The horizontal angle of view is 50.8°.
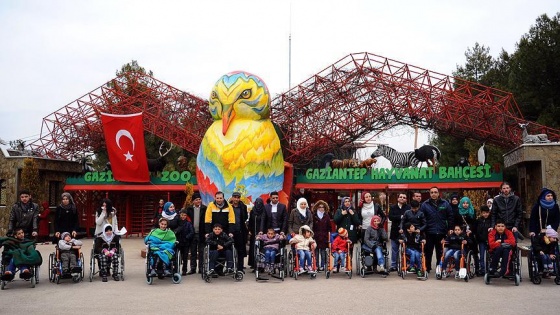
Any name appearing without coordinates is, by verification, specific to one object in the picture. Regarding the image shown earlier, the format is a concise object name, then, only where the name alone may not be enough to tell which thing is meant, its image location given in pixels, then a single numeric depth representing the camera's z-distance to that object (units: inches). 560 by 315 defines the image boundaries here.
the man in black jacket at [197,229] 492.4
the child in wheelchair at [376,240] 461.1
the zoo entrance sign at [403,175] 919.0
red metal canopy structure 941.8
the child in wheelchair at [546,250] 426.9
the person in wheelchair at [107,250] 456.8
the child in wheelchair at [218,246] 454.3
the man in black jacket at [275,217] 489.1
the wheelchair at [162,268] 436.8
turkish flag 932.6
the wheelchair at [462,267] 438.9
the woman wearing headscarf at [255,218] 494.9
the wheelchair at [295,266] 462.3
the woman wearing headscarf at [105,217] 462.9
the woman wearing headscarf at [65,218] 459.2
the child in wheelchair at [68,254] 442.6
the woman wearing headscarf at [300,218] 485.4
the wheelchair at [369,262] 461.7
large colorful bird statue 783.7
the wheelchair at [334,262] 465.4
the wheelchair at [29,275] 418.3
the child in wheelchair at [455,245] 451.8
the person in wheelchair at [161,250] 441.1
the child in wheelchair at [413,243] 459.8
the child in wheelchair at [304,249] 465.1
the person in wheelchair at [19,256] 420.8
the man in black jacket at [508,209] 450.6
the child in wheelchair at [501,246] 421.7
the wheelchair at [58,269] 441.1
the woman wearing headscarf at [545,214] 439.5
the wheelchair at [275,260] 457.7
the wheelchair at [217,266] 449.7
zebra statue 1050.1
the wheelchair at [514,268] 418.5
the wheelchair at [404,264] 452.3
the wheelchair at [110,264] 457.1
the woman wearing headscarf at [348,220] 487.8
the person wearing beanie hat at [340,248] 474.9
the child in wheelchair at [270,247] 464.1
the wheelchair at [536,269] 421.7
